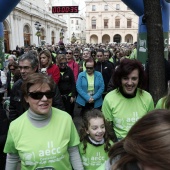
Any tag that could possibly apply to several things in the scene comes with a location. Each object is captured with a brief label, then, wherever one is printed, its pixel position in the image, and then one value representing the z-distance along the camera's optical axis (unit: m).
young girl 2.13
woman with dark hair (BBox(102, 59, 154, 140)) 2.25
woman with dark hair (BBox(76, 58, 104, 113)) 4.18
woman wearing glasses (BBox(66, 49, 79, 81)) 6.06
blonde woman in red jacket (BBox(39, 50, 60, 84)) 4.12
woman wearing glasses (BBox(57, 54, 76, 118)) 4.46
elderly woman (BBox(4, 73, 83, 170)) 1.68
